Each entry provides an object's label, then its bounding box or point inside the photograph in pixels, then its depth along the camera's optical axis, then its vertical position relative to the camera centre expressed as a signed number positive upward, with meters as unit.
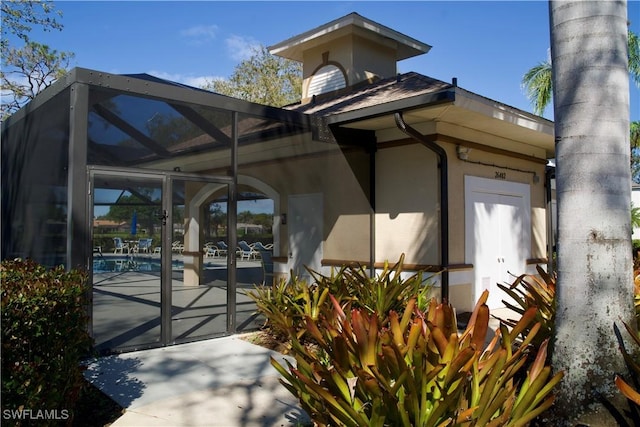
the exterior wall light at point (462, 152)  8.17 +1.44
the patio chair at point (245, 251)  7.11 -0.26
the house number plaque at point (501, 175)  9.24 +1.17
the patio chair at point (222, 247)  6.68 -0.17
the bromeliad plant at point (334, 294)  6.13 -0.83
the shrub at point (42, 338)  2.75 -0.64
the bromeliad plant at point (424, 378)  2.42 -0.78
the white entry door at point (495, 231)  8.51 +0.07
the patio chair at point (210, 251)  6.63 -0.22
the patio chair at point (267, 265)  8.37 -0.55
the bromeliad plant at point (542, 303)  3.46 -0.55
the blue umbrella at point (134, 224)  5.81 +0.14
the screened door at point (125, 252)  5.54 -0.21
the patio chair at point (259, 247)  8.15 -0.21
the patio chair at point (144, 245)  5.89 -0.13
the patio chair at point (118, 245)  5.67 -0.12
